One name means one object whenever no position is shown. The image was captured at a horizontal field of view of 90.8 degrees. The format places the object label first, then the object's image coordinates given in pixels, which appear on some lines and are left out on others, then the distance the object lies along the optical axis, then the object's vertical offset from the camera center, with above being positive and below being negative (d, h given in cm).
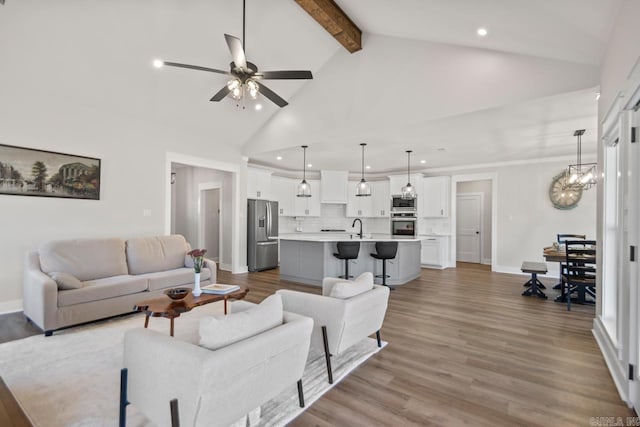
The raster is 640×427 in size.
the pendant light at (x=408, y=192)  667 +46
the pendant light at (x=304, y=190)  624 +46
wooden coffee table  278 -87
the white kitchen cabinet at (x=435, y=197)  820 +45
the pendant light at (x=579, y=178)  512 +61
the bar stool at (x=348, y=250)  538 -63
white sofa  335 -83
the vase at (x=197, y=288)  330 -80
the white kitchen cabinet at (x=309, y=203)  889 +29
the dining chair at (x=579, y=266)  423 -72
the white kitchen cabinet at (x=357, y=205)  926 +25
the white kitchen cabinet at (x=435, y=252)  795 -98
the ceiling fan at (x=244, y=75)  302 +141
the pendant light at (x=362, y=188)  635 +50
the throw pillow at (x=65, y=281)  343 -76
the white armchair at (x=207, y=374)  143 -81
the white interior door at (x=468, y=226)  932 -37
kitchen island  574 -90
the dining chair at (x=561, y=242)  512 -51
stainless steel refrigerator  723 -53
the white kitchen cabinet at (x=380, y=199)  910 +43
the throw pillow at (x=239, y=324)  156 -60
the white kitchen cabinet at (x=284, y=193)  853 +56
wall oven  854 -27
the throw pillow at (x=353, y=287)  252 -62
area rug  198 -128
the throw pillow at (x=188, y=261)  502 -78
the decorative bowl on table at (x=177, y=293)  303 -79
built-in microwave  856 +27
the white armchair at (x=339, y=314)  242 -82
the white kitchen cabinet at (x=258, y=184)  752 +72
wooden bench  502 -109
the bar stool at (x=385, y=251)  545 -65
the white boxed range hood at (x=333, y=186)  892 +77
